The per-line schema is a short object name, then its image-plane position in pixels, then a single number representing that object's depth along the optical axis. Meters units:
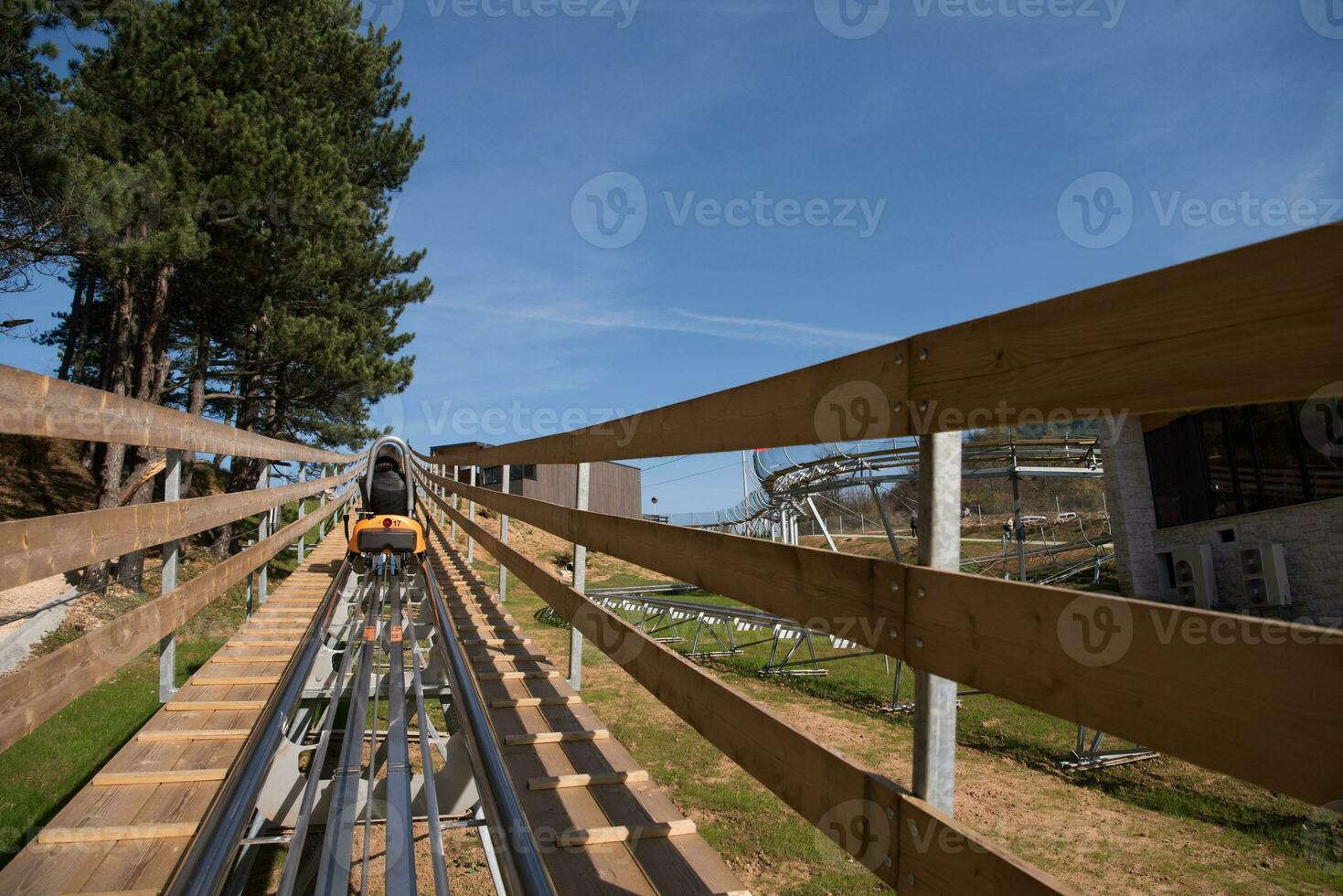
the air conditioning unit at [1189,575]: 15.00
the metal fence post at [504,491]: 6.68
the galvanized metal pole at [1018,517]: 11.23
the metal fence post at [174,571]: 3.92
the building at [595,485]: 40.56
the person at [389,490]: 7.39
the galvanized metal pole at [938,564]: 1.49
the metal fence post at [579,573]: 4.09
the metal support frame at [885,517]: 10.96
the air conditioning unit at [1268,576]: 13.11
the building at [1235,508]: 12.43
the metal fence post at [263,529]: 7.42
